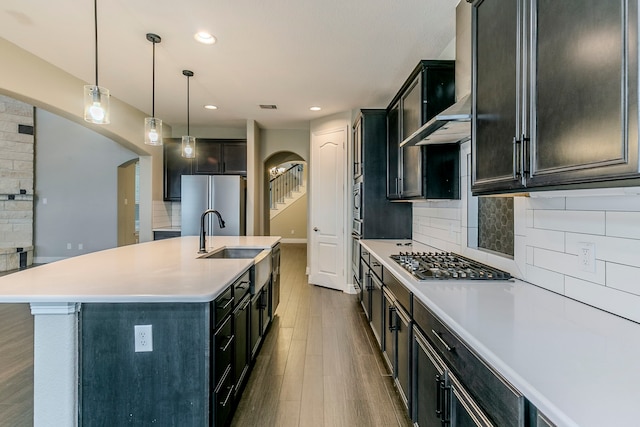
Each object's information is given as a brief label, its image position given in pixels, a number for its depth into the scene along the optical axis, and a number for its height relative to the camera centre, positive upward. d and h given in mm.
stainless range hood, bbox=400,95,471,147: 1714 +516
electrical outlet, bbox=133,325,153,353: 1542 -580
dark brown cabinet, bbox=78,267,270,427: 1534 -713
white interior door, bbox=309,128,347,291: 5219 +59
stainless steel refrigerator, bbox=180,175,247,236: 5609 +195
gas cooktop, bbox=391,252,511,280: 1830 -335
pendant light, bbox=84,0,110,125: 2248 +740
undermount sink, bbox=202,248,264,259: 3384 -404
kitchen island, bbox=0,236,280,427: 1486 -398
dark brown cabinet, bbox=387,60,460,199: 2533 +811
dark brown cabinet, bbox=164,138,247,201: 6027 +959
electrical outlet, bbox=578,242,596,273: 1343 -179
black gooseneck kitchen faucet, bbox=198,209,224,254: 2885 -253
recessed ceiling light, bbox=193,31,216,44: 2861 +1531
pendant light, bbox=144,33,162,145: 3140 +768
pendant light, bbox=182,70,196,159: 3984 +793
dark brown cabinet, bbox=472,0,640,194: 837 +384
